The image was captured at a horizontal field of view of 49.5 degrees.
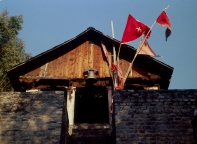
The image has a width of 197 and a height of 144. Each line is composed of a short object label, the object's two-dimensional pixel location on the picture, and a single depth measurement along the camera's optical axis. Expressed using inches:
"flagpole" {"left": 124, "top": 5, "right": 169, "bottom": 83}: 398.7
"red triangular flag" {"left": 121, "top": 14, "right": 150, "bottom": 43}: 418.6
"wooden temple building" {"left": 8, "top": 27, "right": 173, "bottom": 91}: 410.0
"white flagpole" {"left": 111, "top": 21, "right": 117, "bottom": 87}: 391.3
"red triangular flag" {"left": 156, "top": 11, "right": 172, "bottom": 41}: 402.4
